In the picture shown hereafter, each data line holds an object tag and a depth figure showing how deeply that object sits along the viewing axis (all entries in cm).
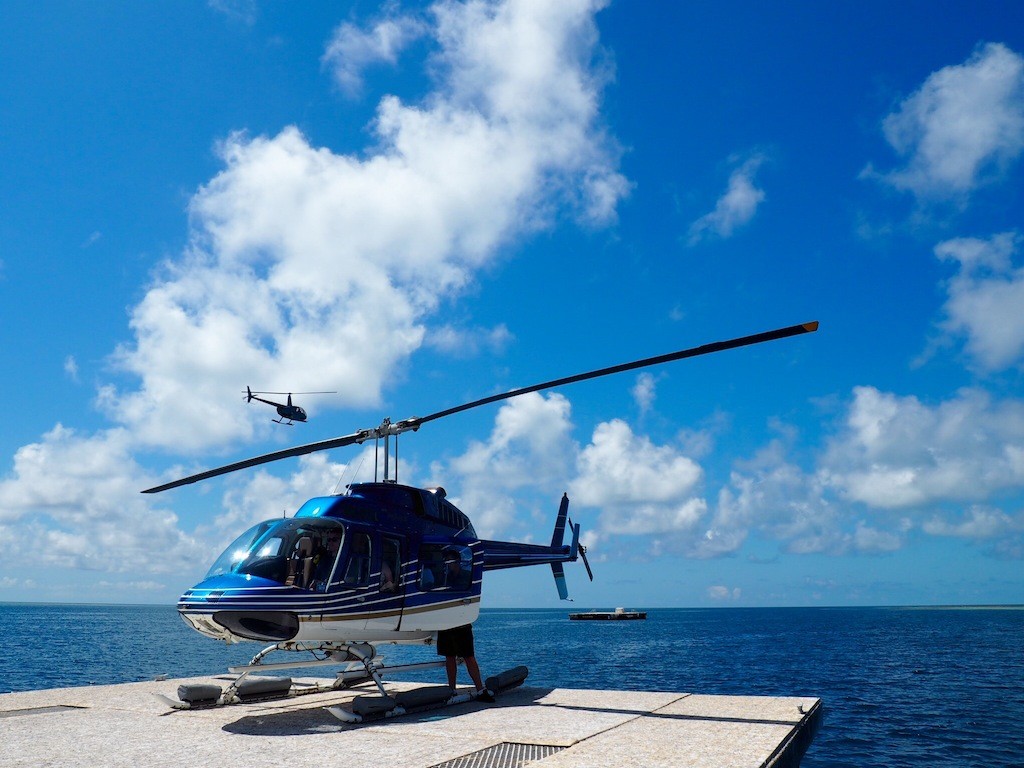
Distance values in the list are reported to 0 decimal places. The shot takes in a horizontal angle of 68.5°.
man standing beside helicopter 1453
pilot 1222
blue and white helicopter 1141
